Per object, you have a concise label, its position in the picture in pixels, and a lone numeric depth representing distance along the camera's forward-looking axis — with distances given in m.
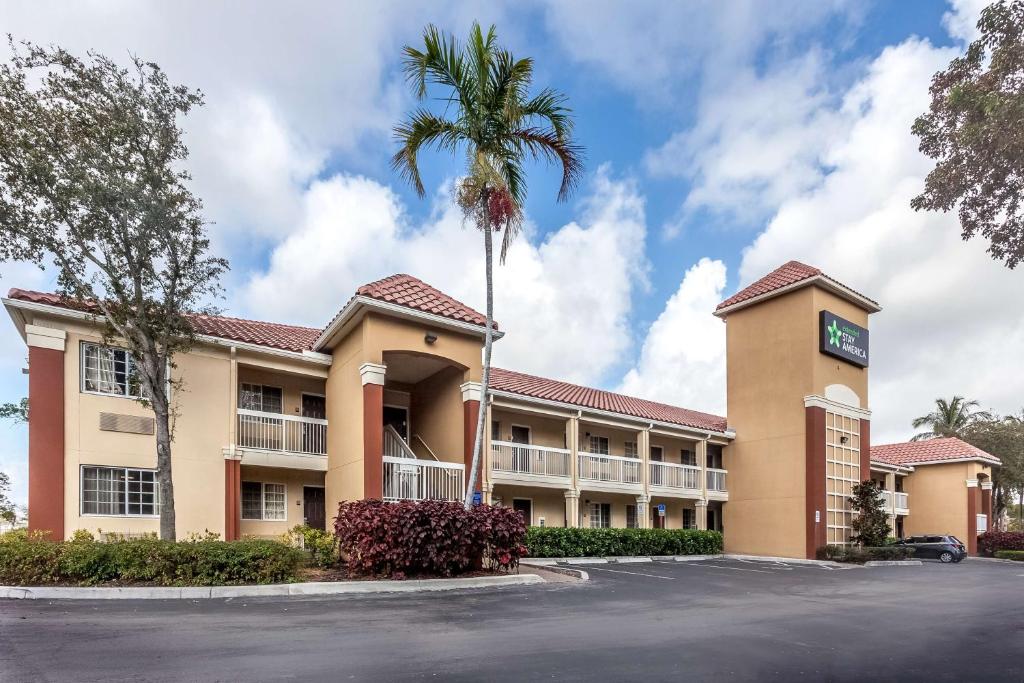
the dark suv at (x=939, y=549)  30.16
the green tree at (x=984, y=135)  7.28
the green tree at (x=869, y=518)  26.09
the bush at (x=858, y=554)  24.92
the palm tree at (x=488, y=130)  14.65
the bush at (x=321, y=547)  14.38
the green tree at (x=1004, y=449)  41.09
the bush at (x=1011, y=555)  32.47
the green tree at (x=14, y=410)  16.77
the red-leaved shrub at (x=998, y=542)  34.84
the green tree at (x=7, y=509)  17.20
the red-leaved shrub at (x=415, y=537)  13.45
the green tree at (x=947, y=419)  50.16
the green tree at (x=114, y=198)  13.88
